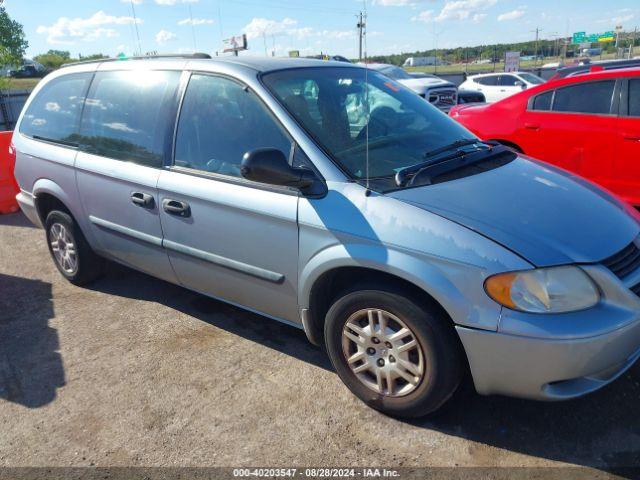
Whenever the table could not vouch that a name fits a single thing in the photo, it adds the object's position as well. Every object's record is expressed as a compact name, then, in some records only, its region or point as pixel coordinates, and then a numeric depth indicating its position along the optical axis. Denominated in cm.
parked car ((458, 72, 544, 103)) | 1747
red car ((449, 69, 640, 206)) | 511
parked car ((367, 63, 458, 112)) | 1491
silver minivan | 230
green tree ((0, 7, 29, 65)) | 3047
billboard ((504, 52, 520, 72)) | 2520
